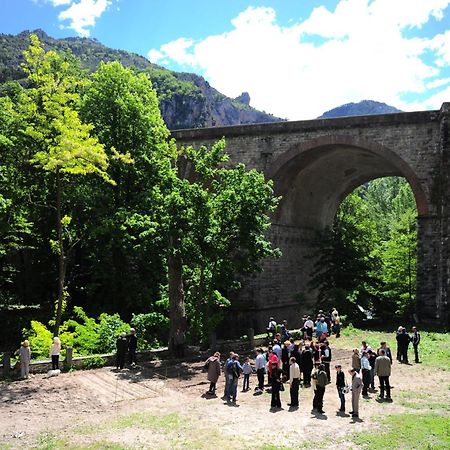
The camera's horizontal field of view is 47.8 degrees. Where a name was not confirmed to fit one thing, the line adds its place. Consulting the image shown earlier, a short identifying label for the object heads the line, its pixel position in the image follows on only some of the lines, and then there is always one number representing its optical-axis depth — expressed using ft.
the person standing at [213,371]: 43.98
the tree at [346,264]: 87.25
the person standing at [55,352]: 50.52
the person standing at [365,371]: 43.04
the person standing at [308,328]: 65.87
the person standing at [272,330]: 66.80
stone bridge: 76.54
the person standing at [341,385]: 38.09
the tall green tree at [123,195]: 74.28
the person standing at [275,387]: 40.22
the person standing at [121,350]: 52.85
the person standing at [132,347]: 54.03
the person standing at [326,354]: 45.47
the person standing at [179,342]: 59.21
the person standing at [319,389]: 37.70
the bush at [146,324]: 63.36
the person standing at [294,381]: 40.40
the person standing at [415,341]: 53.97
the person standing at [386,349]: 43.68
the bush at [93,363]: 53.67
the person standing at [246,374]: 46.11
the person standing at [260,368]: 45.50
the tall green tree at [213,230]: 59.00
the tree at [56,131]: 53.72
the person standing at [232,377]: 41.75
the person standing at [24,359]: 47.83
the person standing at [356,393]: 37.01
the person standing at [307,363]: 45.73
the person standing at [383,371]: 41.47
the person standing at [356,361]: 42.55
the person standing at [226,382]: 42.22
